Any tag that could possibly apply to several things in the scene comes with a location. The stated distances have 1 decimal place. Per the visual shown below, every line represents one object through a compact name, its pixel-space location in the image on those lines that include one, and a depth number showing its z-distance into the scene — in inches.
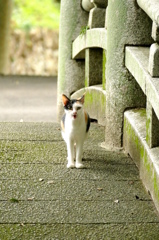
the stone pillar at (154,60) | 299.3
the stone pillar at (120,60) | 362.6
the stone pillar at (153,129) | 310.8
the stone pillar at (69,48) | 511.0
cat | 345.4
